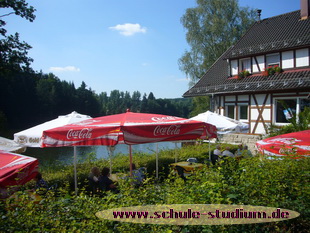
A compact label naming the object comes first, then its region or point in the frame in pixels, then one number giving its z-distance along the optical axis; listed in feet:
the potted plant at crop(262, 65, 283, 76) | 53.21
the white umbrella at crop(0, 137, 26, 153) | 22.40
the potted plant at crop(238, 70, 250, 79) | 59.67
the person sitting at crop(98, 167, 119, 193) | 18.73
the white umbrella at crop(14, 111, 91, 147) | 23.15
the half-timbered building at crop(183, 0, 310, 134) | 49.90
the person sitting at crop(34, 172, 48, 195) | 18.24
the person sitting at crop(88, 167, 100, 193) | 19.91
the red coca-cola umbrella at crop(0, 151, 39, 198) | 12.83
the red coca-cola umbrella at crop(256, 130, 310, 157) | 13.55
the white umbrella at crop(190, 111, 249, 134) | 32.45
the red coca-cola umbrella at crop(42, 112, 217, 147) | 16.85
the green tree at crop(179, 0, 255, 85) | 84.53
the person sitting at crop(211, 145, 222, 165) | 29.90
